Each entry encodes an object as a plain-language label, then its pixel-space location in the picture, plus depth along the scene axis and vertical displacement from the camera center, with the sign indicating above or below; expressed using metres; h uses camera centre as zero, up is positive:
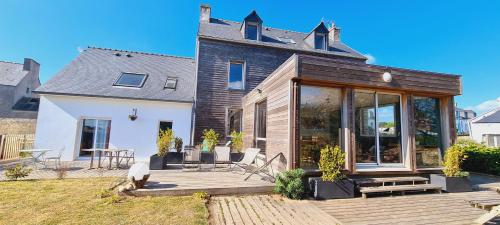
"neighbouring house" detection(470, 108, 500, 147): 17.86 +1.38
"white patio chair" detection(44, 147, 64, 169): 7.98 -1.22
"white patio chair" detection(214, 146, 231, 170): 7.29 -0.58
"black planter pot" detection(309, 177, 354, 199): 4.72 -1.05
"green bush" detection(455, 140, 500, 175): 8.14 -0.58
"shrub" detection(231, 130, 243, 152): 9.15 -0.17
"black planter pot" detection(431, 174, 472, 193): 5.34 -0.97
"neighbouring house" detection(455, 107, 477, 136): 38.17 +5.23
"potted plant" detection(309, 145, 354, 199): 4.74 -0.87
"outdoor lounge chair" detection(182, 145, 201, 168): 7.44 -0.74
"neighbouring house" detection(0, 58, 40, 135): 19.11 +3.63
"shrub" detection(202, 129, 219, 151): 8.95 -0.15
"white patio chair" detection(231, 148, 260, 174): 6.11 -0.64
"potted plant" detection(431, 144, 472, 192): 5.36 -0.81
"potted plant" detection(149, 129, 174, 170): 7.32 -0.65
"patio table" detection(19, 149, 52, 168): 7.49 -1.00
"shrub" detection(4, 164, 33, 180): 5.96 -1.15
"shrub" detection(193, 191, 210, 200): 4.48 -1.21
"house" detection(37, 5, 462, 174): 5.48 +1.25
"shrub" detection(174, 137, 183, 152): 8.21 -0.33
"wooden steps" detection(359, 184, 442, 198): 4.84 -1.05
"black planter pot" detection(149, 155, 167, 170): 7.32 -0.93
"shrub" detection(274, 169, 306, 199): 4.62 -0.97
